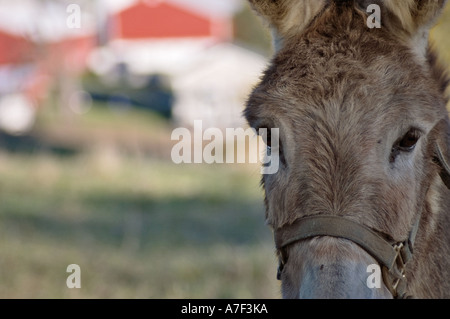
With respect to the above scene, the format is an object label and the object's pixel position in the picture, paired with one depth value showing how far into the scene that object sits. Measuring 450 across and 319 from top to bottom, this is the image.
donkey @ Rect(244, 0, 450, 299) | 3.29
